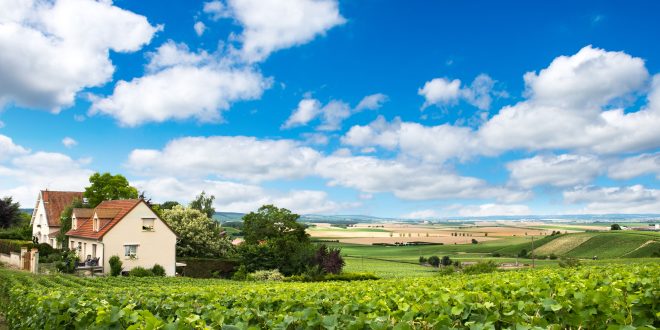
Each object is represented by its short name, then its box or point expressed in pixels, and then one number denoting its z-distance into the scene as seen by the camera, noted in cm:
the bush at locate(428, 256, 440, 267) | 8281
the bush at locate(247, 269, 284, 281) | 5304
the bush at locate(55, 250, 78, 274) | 4591
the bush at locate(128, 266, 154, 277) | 4822
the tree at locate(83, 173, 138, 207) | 7700
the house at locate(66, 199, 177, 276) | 4981
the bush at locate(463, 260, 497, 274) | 4336
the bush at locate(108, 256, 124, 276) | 4816
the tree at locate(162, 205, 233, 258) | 6281
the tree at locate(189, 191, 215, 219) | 10212
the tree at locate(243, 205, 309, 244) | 6588
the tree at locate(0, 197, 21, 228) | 7800
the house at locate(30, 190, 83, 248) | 6962
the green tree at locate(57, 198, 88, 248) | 6053
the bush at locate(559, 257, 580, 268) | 5041
